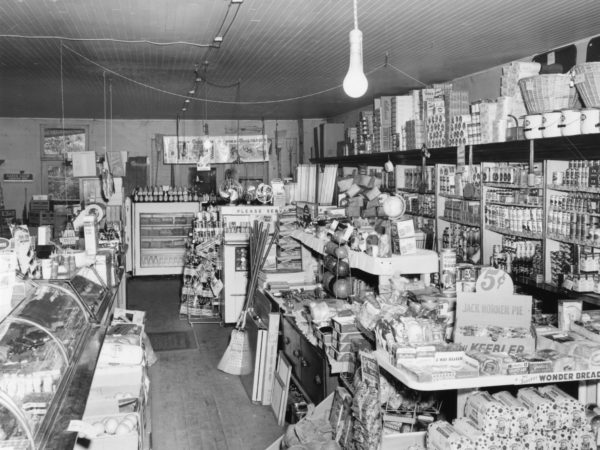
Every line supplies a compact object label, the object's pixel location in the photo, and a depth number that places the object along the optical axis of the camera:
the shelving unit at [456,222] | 7.62
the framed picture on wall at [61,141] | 15.24
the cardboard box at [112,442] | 3.88
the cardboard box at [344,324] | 4.60
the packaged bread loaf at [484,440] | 3.15
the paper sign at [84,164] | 12.20
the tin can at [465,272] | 4.79
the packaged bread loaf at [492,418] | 3.19
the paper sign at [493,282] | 3.98
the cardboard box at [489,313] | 3.77
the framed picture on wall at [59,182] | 15.30
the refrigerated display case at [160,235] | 13.85
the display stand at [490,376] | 3.20
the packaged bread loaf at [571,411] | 3.26
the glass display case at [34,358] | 2.67
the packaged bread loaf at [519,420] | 3.19
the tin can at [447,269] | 4.93
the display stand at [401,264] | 4.89
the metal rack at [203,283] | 9.96
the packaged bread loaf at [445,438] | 3.16
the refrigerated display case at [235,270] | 9.27
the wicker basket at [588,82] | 5.64
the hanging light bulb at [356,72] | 3.12
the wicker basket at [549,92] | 6.21
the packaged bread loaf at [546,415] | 3.23
